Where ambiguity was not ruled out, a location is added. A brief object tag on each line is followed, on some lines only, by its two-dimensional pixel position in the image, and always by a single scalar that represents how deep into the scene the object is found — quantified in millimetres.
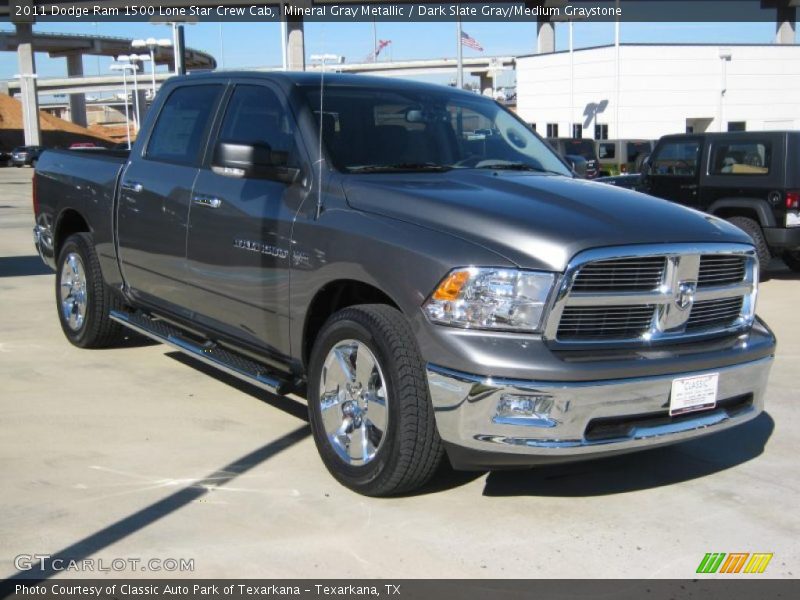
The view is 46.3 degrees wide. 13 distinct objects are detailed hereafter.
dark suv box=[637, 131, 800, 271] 11133
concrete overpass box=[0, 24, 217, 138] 89125
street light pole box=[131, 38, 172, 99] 33069
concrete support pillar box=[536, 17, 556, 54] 52188
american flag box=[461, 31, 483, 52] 38312
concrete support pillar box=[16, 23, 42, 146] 64812
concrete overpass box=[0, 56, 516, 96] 68981
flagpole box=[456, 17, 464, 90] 27833
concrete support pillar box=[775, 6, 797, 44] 52553
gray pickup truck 3760
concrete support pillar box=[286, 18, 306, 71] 49531
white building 44406
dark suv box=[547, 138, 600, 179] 23698
